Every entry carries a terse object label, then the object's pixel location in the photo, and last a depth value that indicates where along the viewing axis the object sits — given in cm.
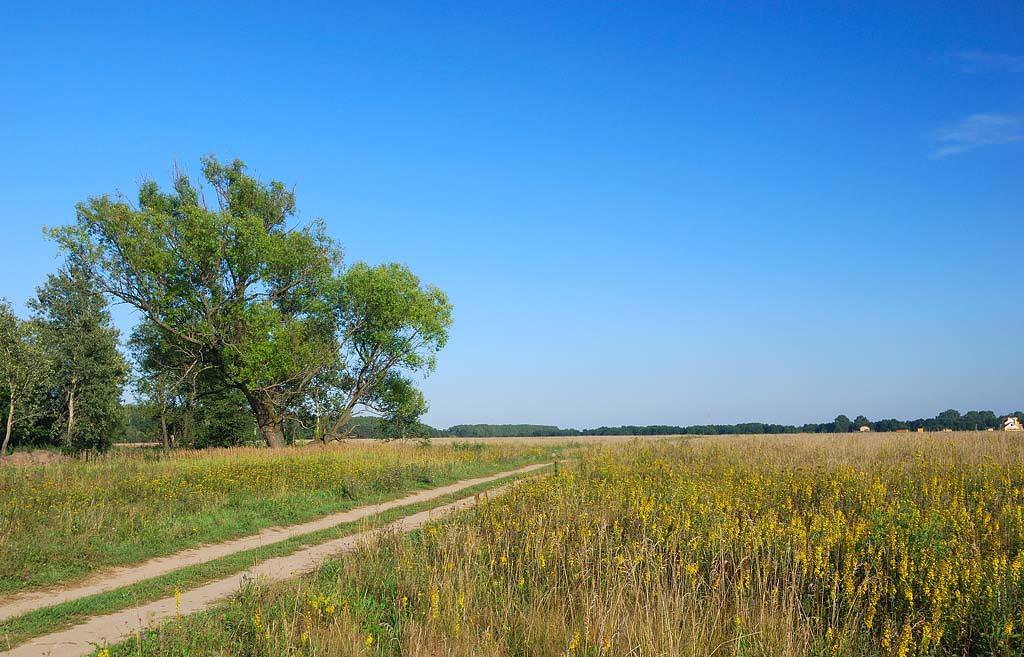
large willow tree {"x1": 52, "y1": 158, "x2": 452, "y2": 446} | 3073
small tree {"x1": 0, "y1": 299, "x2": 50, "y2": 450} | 3431
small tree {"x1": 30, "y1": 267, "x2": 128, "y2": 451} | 4131
